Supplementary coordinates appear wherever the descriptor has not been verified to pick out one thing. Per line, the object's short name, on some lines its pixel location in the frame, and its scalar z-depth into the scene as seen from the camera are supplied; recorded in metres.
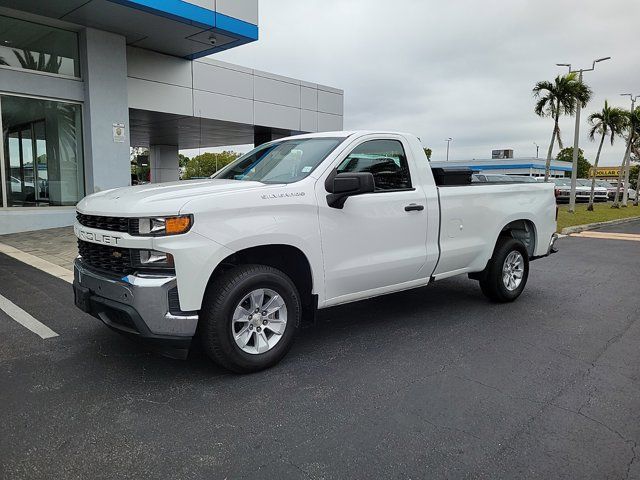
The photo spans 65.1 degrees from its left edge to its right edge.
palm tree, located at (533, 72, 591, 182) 24.55
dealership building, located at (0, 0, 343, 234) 11.73
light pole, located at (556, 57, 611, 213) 23.31
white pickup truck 3.55
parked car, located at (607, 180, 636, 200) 45.76
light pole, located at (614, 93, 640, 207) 32.28
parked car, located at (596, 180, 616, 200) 43.88
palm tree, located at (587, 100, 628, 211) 30.38
